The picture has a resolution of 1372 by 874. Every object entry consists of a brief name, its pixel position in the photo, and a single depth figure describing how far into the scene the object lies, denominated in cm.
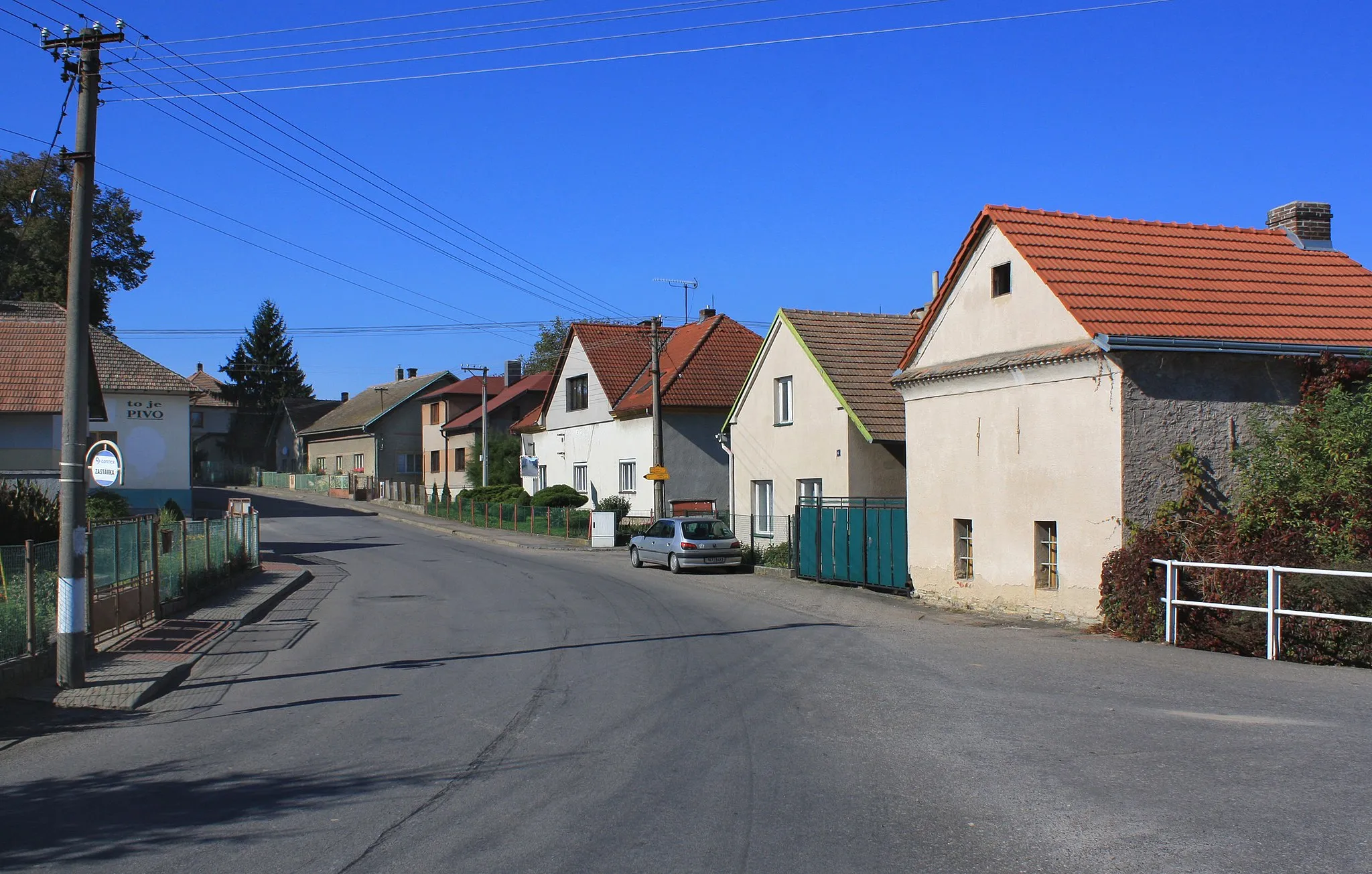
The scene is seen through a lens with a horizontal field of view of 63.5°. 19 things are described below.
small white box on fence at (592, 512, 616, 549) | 3788
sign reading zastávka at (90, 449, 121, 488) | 1391
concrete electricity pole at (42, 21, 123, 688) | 1147
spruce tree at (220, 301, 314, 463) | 9200
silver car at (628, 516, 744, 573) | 2853
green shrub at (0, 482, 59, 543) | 1948
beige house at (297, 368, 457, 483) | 6981
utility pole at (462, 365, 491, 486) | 5266
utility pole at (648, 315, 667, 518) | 3397
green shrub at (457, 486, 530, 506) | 4884
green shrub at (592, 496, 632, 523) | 4053
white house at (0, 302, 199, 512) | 4069
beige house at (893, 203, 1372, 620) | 1622
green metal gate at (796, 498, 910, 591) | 2209
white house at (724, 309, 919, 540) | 2656
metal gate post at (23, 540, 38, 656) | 1155
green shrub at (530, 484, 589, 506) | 4450
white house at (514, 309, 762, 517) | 3978
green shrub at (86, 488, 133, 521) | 2990
